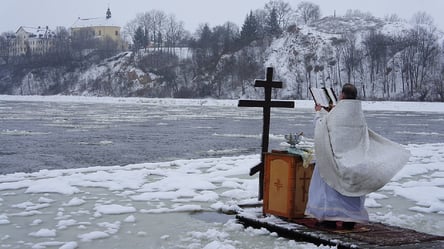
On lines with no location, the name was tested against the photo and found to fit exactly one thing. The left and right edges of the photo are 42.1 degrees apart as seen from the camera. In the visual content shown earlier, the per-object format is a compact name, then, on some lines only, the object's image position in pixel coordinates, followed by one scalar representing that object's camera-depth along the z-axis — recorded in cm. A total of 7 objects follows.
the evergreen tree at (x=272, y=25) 13550
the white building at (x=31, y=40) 17418
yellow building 18275
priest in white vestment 671
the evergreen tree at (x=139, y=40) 15012
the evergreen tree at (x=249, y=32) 12625
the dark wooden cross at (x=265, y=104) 891
